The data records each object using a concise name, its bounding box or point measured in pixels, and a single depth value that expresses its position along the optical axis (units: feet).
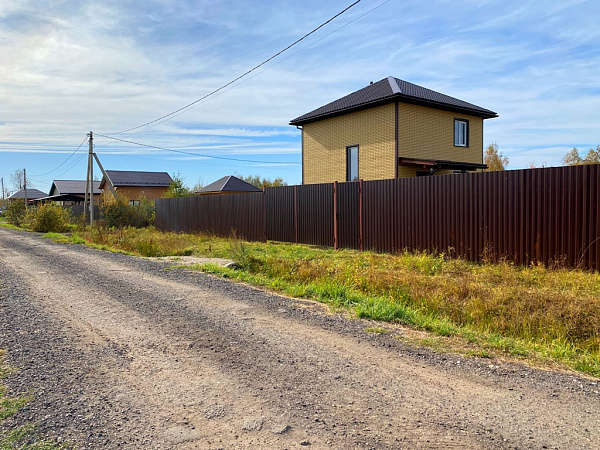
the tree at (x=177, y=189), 123.87
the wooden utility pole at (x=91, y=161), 89.39
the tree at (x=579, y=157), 100.27
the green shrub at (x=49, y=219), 84.38
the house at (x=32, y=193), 298.80
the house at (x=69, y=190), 170.91
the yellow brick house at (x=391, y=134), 56.65
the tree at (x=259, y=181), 195.93
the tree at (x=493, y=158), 127.73
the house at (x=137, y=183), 159.12
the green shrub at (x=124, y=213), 79.97
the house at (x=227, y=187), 138.72
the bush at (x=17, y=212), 112.39
